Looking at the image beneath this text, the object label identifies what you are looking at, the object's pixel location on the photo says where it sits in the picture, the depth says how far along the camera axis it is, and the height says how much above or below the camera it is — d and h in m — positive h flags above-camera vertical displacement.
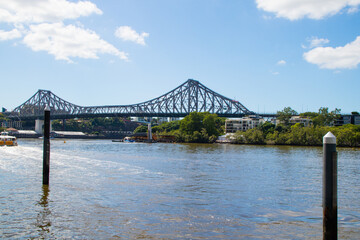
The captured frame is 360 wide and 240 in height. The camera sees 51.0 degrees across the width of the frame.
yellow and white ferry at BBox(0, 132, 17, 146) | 58.62 -1.93
